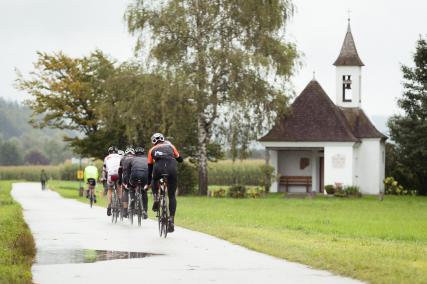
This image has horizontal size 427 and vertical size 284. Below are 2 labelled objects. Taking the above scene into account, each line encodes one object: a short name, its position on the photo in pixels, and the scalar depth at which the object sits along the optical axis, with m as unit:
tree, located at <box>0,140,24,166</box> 179.50
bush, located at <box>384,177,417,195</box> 63.49
